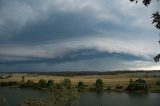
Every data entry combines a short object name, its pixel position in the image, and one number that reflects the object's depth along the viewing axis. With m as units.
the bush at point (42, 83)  81.18
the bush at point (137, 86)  70.61
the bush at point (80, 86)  73.59
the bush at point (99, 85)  72.97
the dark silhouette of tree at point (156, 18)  8.01
